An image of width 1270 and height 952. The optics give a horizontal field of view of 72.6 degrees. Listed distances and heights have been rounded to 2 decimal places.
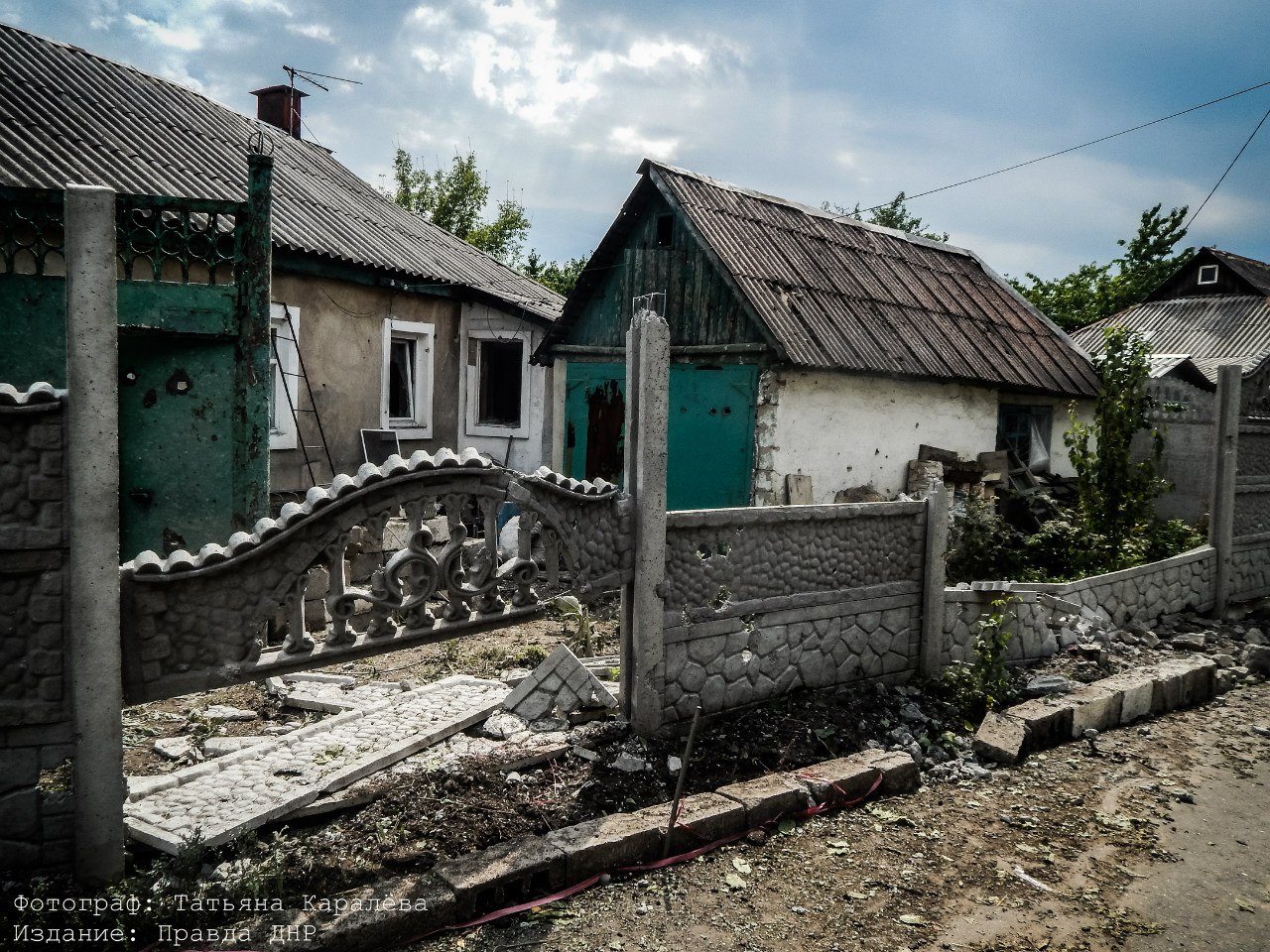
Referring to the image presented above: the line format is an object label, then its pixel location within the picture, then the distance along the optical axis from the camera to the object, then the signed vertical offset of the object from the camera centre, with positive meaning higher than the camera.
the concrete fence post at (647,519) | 4.67 -0.47
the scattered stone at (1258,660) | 7.45 -1.81
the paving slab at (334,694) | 5.28 -1.72
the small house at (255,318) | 6.87 +1.26
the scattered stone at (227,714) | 5.18 -1.78
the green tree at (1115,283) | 28.25 +5.46
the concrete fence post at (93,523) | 3.14 -0.40
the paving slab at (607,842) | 3.68 -1.79
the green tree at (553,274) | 29.39 +5.46
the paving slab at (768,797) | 4.25 -1.80
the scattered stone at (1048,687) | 6.29 -1.77
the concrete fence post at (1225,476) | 9.03 -0.28
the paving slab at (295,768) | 3.65 -1.68
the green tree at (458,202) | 28.59 +7.50
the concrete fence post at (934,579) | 6.12 -0.98
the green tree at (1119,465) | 9.29 -0.20
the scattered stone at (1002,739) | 5.30 -1.85
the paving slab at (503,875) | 3.38 -1.79
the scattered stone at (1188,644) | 8.02 -1.81
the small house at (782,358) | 9.70 +0.97
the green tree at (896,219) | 37.84 +9.77
